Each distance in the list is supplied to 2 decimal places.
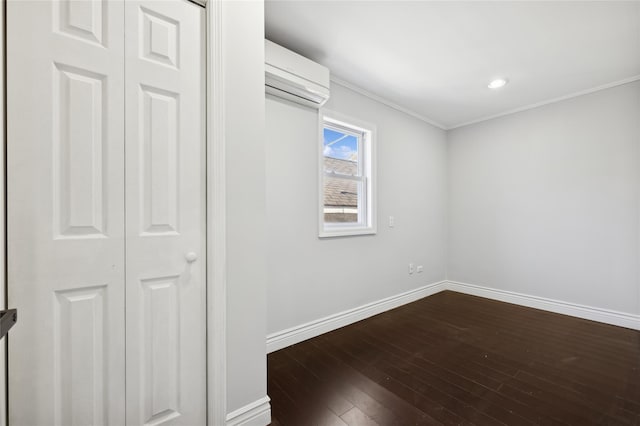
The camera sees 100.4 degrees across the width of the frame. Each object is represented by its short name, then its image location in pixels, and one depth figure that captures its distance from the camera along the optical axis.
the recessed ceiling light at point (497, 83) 2.69
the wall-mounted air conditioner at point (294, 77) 1.97
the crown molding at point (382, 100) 2.73
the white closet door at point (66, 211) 0.93
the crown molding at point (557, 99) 2.67
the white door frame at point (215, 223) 1.26
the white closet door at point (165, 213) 1.12
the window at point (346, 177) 2.71
